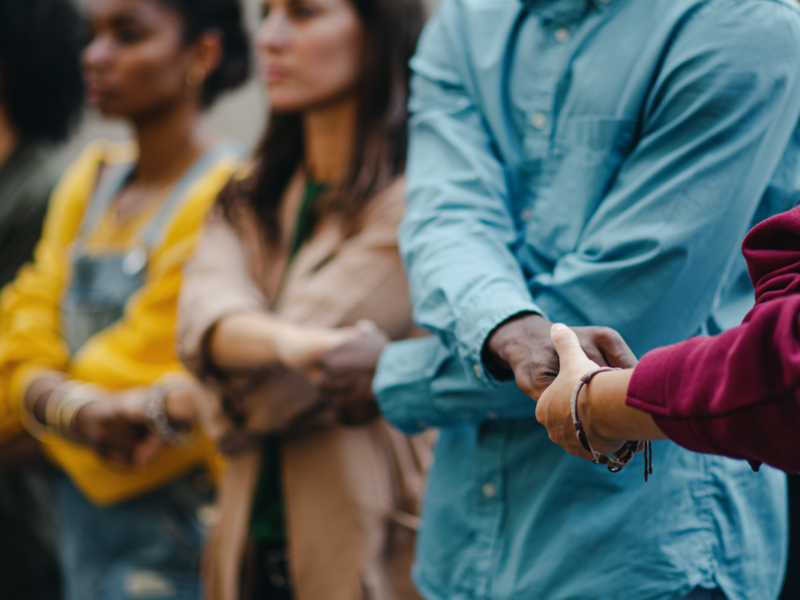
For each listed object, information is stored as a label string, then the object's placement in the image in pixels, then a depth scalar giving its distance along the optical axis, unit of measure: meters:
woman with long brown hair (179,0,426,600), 2.55
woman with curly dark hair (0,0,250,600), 2.93
